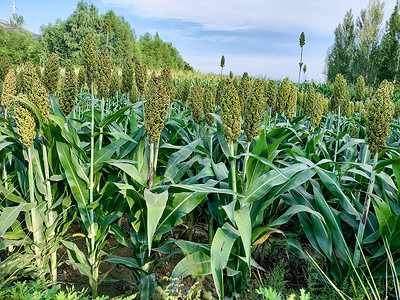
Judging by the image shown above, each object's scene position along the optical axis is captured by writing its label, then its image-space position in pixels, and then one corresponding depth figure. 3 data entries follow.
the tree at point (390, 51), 38.98
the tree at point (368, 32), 51.16
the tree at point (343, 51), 54.69
